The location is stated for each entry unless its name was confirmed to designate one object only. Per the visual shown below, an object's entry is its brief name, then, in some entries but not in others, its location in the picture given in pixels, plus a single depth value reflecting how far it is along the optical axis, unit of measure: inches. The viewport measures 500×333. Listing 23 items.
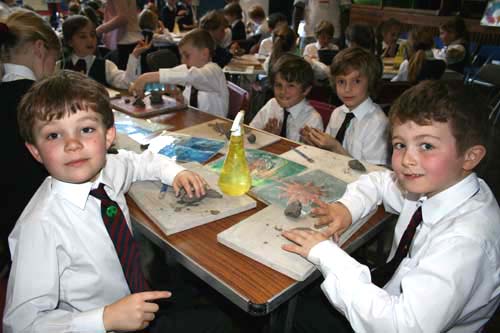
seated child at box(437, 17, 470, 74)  186.4
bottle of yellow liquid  48.3
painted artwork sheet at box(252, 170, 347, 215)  49.4
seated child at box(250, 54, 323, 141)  88.4
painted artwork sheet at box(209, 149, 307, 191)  55.8
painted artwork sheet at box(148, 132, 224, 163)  61.6
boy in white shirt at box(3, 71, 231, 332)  35.1
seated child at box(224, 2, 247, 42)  239.1
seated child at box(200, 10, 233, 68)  165.9
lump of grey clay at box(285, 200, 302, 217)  45.2
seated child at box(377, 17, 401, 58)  195.9
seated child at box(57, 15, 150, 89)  109.4
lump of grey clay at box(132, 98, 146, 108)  86.6
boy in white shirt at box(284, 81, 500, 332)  32.8
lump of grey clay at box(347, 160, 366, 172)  59.2
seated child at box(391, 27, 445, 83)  149.2
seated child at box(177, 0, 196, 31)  285.9
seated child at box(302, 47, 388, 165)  76.7
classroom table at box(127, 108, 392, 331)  35.0
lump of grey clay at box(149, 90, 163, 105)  89.1
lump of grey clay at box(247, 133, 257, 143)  69.2
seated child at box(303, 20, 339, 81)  186.4
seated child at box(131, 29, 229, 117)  100.7
